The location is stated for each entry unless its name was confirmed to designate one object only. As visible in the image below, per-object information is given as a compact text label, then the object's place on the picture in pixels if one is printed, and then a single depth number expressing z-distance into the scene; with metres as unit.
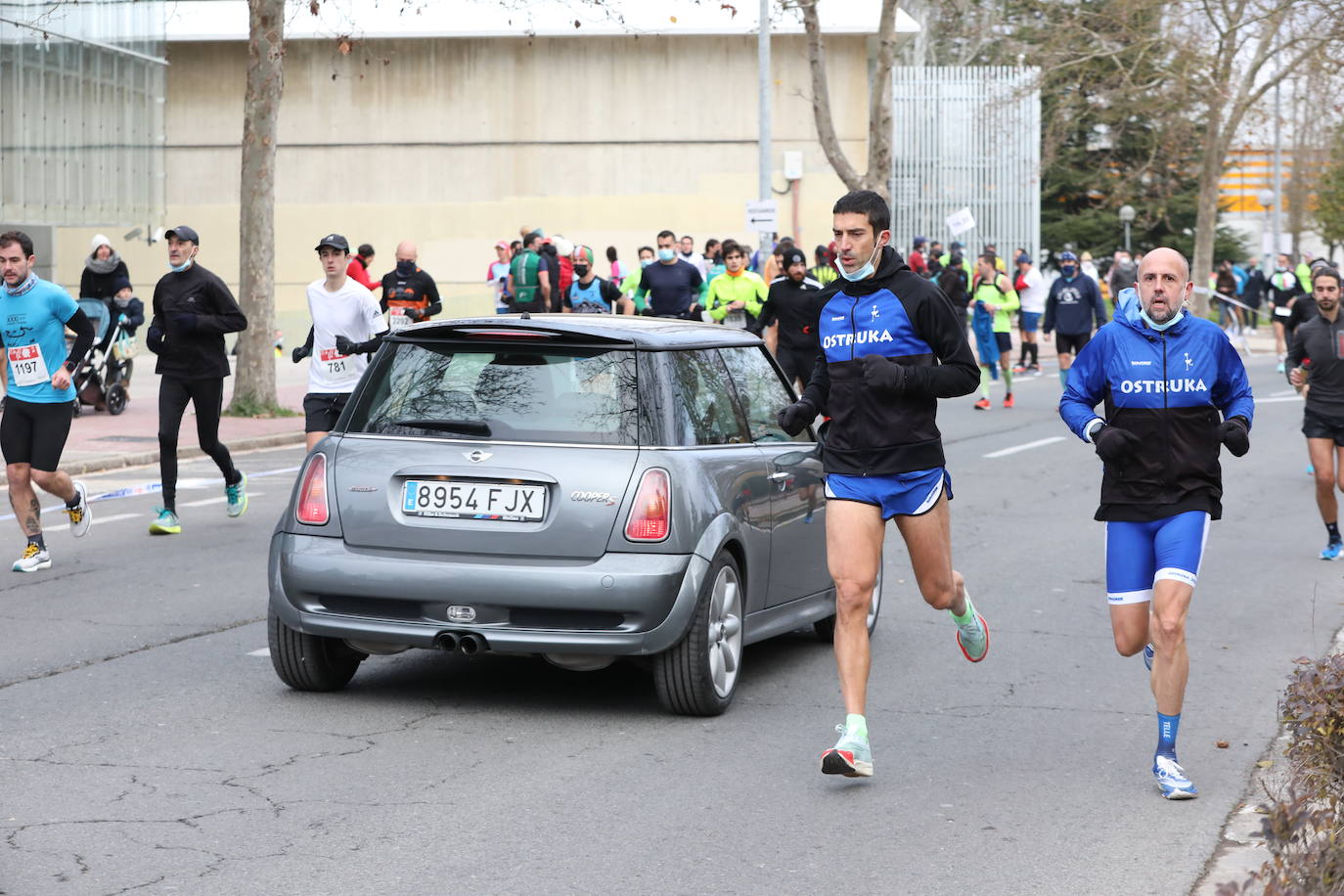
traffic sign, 30.92
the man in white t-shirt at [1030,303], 32.22
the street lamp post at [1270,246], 52.97
